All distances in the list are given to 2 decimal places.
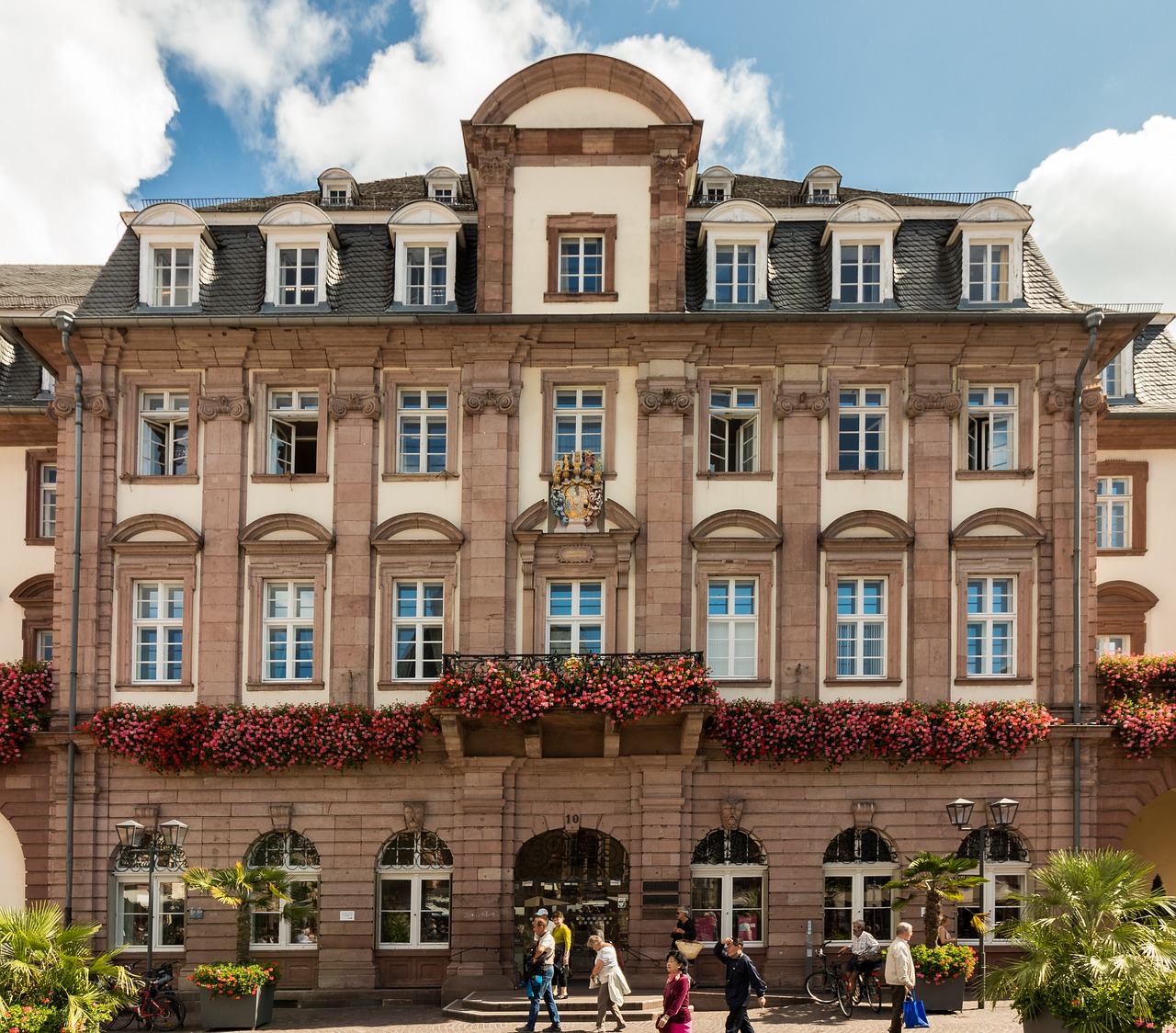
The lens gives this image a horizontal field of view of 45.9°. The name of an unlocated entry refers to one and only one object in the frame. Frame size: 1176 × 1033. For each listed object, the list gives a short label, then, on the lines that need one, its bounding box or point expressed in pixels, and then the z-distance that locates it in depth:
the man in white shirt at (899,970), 21.31
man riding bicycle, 25.45
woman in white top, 23.30
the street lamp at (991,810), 25.05
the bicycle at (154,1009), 25.31
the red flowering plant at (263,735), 27.73
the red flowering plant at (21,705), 28.39
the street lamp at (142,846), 27.19
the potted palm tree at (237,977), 24.89
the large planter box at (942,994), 24.55
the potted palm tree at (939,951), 24.53
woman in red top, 19.08
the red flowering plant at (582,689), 26.75
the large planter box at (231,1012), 24.91
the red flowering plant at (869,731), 27.59
